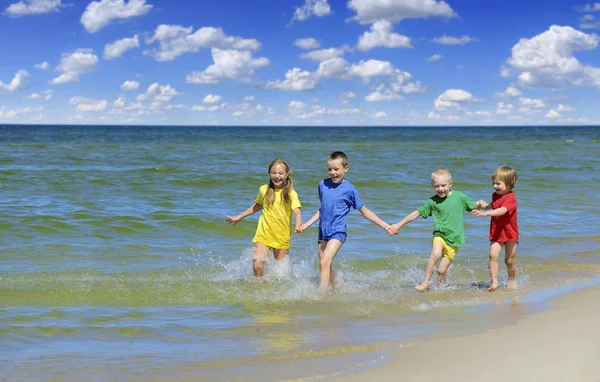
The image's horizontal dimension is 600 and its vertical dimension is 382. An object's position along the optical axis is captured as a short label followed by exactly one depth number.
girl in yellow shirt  7.29
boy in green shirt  6.77
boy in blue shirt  6.81
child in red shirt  6.92
